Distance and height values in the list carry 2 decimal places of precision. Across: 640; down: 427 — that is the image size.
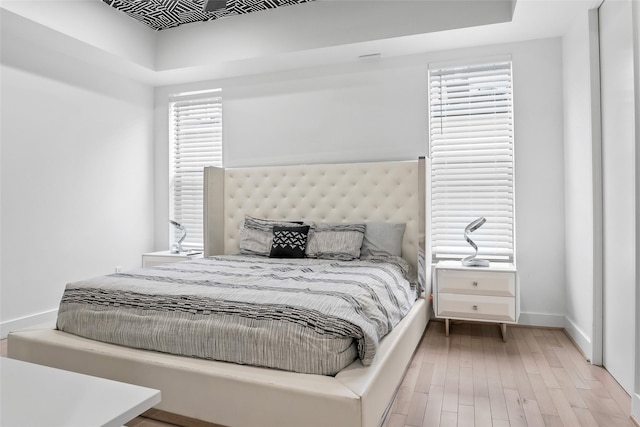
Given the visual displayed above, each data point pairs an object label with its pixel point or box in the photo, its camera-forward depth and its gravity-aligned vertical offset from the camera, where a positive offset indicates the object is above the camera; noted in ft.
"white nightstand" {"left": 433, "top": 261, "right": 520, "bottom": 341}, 10.09 -1.96
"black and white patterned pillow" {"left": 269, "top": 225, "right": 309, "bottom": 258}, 11.35 -0.71
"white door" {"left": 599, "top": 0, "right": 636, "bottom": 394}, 7.16 +0.55
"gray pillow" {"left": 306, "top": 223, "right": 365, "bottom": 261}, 11.05 -0.69
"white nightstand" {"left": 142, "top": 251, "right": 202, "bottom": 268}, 13.66 -1.37
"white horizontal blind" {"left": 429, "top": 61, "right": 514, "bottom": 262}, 11.66 +1.69
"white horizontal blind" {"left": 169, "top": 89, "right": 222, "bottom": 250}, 15.19 +2.47
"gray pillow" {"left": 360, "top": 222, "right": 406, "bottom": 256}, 11.37 -0.63
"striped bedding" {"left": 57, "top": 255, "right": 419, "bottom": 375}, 5.85 -1.56
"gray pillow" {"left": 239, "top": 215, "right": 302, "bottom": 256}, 11.96 -0.55
